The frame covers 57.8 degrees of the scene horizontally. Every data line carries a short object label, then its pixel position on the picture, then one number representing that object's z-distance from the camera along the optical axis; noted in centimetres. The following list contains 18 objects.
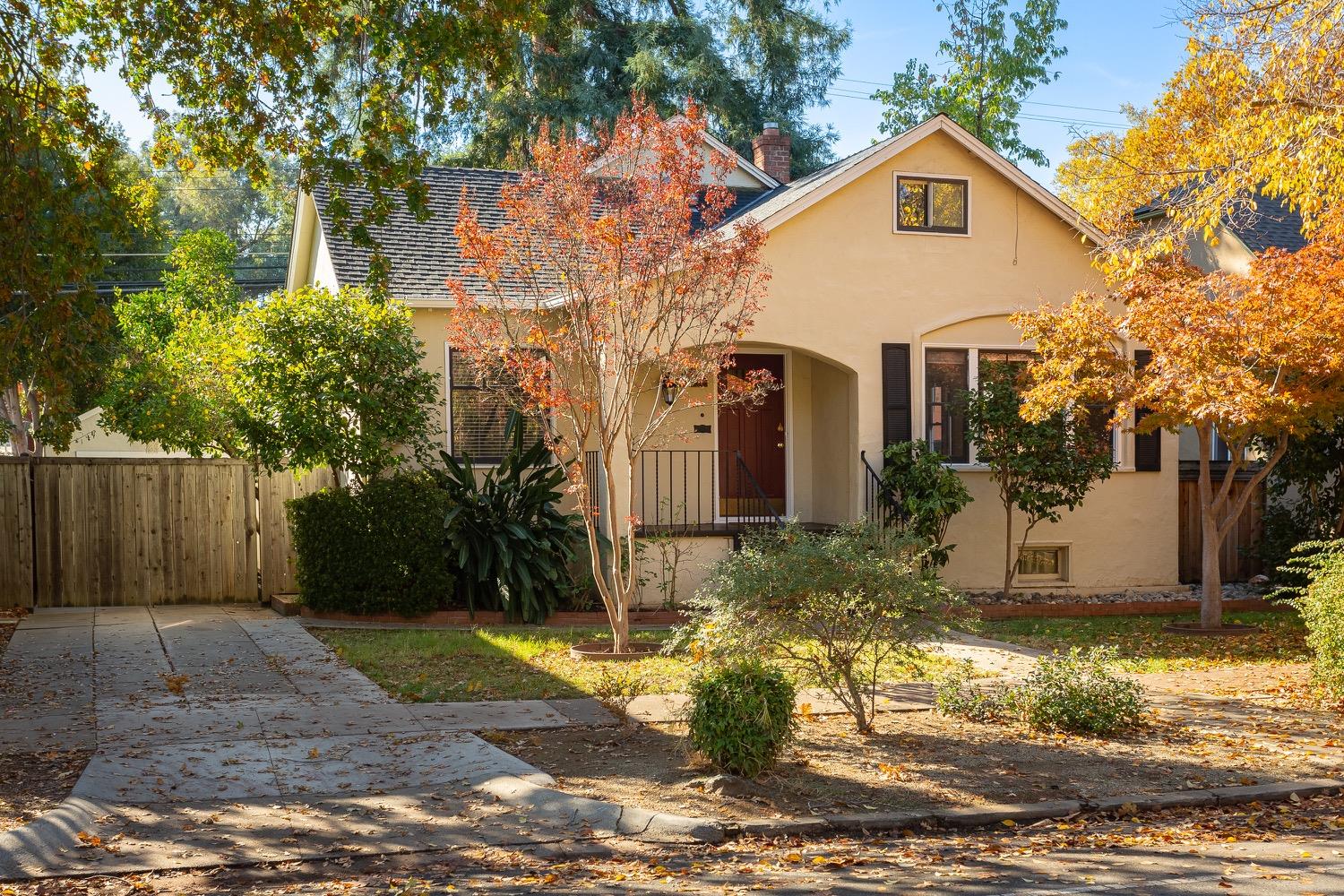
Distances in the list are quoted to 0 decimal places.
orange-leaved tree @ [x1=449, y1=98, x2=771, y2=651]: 1051
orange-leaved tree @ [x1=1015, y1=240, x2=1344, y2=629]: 1169
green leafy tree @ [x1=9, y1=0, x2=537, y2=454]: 881
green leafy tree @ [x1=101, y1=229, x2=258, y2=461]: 1561
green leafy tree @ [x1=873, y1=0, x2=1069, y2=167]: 3347
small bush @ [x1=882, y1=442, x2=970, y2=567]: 1434
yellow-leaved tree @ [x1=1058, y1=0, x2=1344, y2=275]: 1075
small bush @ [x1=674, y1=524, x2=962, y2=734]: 769
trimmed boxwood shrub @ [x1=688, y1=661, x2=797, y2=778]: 691
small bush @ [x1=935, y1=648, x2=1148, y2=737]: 837
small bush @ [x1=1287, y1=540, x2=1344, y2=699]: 901
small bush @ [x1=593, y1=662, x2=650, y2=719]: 848
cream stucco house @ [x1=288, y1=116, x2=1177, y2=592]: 1524
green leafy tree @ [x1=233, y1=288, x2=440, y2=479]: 1323
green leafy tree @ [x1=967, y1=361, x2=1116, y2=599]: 1449
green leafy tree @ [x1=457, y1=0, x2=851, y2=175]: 2930
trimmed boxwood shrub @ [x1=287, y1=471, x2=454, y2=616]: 1320
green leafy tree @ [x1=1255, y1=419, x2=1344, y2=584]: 1554
